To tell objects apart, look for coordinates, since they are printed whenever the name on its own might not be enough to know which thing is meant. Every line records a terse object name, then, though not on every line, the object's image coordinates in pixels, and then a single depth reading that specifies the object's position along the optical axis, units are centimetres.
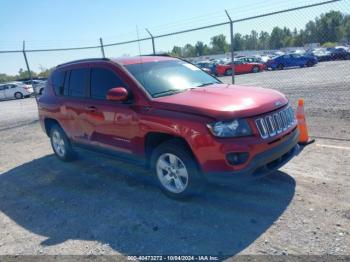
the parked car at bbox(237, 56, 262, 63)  3322
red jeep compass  382
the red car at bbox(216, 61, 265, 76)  3165
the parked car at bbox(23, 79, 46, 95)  2711
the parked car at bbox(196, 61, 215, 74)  3253
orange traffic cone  615
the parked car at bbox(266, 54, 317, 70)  2959
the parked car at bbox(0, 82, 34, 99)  2847
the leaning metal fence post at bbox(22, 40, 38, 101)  1182
